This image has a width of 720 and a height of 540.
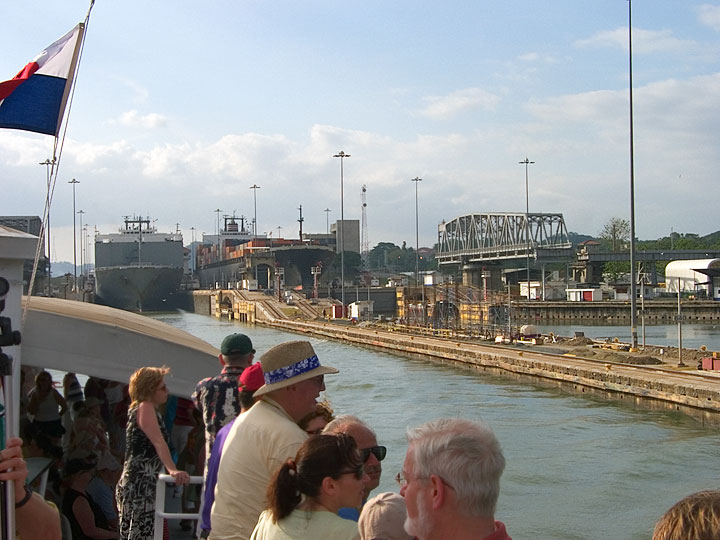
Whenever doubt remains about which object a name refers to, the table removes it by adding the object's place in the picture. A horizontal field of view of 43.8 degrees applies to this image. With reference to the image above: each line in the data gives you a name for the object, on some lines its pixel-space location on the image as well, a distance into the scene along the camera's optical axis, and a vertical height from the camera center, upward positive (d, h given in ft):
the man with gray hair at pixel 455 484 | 7.87 -1.81
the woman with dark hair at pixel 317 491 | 9.90 -2.34
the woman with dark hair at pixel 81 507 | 19.39 -4.88
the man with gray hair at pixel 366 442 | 12.00 -2.17
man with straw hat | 11.89 -2.11
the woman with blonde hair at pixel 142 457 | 16.83 -3.34
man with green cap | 16.21 -1.95
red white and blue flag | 17.39 +3.86
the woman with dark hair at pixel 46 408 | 22.31 -3.13
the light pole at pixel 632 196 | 110.22 +10.49
